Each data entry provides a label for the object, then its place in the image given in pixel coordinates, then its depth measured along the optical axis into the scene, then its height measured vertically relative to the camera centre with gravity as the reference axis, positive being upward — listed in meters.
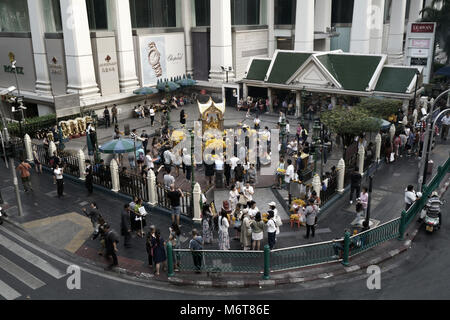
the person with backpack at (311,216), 14.93 -6.25
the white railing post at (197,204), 16.14 -6.23
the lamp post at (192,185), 16.35 -5.63
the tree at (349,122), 20.98 -4.34
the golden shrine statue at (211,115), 25.55 -4.61
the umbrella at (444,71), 39.19 -3.57
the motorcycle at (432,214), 15.20 -6.46
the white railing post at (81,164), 20.38 -5.85
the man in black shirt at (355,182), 17.87 -6.10
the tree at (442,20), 45.38 +1.29
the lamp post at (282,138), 23.84 -5.70
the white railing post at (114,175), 19.00 -5.97
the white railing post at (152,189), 17.53 -6.13
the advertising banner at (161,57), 37.53 -1.62
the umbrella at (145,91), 34.30 -4.10
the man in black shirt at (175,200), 15.98 -5.97
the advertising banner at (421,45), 36.94 -1.07
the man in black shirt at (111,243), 13.27 -6.26
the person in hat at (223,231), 13.89 -6.28
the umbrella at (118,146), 19.23 -4.78
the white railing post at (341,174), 18.73 -6.10
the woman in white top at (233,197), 16.58 -6.13
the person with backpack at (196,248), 12.86 -6.29
